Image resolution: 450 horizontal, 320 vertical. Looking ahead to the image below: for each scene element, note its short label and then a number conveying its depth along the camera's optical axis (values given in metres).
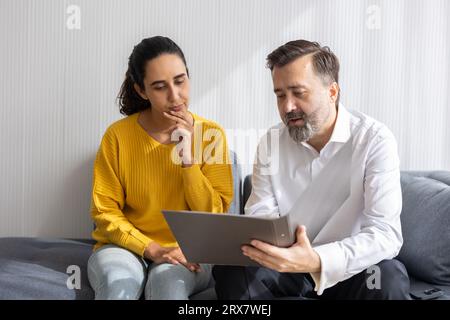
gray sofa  1.96
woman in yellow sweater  2.07
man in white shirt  1.68
